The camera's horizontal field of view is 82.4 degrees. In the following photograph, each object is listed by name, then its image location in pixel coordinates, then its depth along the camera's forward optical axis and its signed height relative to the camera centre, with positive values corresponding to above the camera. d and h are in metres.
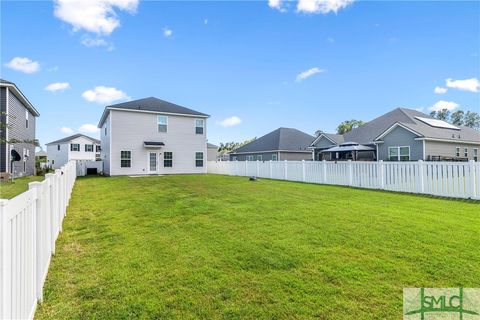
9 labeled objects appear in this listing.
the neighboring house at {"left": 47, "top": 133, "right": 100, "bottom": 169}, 40.38 +2.60
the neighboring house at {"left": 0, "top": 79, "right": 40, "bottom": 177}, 15.96 +2.77
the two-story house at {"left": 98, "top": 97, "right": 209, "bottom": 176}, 21.31 +2.21
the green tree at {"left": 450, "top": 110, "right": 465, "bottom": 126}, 54.84 +8.60
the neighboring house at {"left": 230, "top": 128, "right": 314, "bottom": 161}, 29.71 +1.82
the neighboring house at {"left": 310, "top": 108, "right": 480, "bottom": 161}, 18.23 +1.49
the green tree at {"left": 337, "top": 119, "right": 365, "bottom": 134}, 50.81 +6.91
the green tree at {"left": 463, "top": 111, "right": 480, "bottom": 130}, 54.31 +7.97
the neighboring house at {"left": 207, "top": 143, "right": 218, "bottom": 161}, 38.62 +1.70
